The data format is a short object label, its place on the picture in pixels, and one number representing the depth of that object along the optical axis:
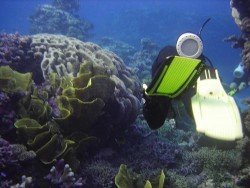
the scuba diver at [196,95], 2.54
